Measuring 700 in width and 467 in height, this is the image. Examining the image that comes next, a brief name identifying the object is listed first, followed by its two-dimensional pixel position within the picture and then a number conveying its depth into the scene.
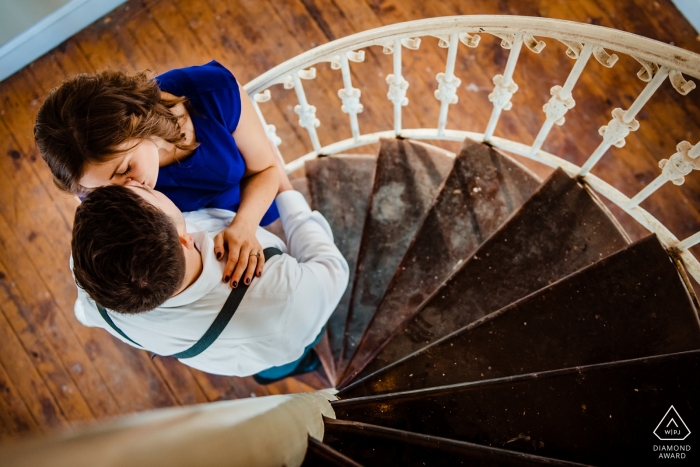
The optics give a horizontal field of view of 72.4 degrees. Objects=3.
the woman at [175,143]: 1.04
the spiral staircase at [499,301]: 1.18
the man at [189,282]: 0.85
